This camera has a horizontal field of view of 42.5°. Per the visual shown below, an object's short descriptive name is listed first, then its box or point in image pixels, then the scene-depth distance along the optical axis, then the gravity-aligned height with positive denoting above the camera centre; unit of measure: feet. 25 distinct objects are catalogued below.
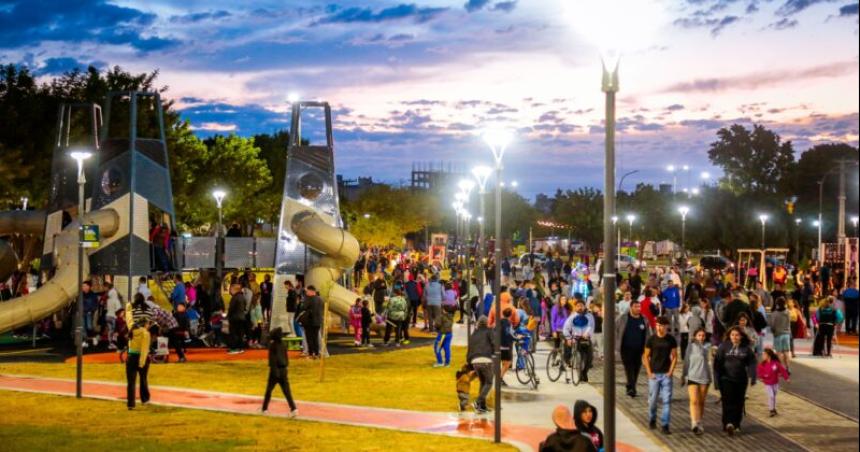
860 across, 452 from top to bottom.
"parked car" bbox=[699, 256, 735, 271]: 224.53 -0.45
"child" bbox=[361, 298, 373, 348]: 101.40 -5.89
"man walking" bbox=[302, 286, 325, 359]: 87.35 -4.85
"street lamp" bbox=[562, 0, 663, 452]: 30.58 +0.84
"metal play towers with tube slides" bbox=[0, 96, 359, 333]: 103.45 +2.90
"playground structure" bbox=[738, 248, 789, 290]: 155.94 -0.53
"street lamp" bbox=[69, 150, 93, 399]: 65.45 -4.21
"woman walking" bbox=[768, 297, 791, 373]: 74.43 -4.58
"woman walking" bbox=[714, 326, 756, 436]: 53.47 -5.43
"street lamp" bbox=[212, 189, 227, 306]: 119.08 -1.03
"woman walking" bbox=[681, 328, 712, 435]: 53.42 -5.45
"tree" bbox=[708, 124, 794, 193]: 357.41 +32.66
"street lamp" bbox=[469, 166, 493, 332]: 91.22 +7.13
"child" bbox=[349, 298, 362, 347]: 102.19 -5.96
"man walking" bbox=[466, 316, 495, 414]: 60.44 -5.21
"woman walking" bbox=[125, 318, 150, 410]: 60.44 -5.73
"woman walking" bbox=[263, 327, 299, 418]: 58.08 -5.65
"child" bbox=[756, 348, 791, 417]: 57.57 -5.66
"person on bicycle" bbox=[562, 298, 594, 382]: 74.18 -4.82
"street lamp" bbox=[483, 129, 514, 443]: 53.56 +1.06
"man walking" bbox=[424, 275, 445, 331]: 110.73 -3.93
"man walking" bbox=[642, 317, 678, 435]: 55.06 -5.39
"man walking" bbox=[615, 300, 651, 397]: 66.69 -4.69
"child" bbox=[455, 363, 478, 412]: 59.98 -6.77
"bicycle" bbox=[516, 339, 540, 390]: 71.87 -7.19
